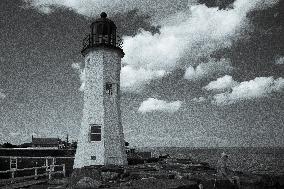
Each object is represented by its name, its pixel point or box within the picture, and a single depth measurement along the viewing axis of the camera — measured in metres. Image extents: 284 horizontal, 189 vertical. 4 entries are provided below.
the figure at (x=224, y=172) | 12.52
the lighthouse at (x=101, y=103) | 16.17
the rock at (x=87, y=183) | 10.33
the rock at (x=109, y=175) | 11.82
